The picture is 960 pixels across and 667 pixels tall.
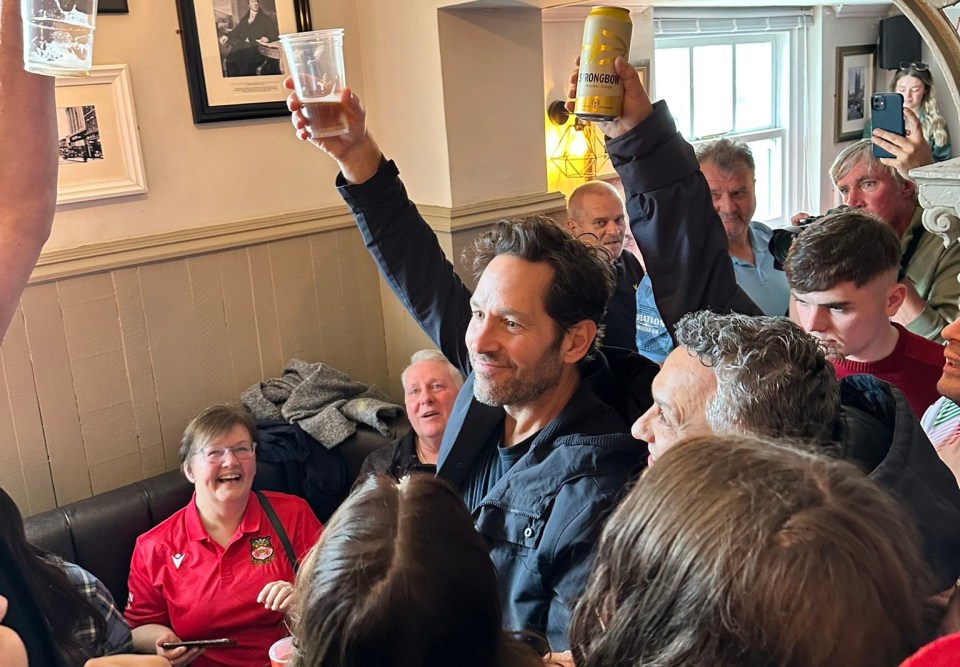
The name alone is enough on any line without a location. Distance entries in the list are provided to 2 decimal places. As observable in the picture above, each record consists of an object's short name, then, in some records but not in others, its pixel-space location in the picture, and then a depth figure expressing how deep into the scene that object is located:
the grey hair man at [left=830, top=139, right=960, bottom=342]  2.06
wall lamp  3.48
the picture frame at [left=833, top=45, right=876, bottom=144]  5.17
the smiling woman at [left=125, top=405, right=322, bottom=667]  2.16
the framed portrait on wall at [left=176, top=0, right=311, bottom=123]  2.55
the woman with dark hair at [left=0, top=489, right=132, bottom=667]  1.16
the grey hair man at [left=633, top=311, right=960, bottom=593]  0.92
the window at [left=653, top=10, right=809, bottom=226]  4.43
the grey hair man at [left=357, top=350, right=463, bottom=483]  2.36
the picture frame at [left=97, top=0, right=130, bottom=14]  2.38
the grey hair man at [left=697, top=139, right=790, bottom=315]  2.48
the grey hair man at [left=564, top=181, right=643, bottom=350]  2.59
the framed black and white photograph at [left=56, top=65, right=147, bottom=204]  2.36
